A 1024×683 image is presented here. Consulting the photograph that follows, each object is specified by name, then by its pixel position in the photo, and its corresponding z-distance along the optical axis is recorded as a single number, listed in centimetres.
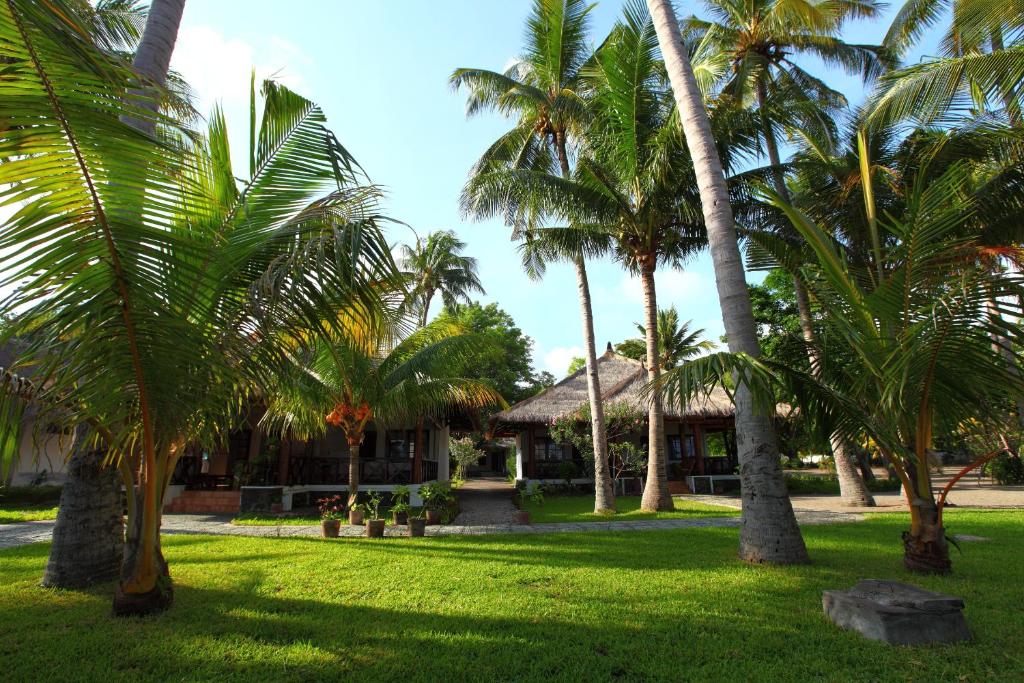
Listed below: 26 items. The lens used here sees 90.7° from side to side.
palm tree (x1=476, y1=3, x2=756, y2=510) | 909
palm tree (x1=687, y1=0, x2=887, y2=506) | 1193
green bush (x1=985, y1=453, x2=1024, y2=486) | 1781
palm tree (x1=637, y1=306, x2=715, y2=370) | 2812
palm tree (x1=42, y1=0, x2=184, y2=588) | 477
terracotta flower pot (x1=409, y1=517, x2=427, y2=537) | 866
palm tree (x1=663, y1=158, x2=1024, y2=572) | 416
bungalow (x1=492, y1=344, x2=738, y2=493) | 1772
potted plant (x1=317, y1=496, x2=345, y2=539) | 860
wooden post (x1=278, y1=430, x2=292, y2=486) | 1316
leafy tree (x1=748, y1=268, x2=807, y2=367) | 2403
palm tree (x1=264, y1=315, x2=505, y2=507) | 969
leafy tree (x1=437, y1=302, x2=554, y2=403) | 2836
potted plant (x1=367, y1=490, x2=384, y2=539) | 854
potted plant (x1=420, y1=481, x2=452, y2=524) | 1040
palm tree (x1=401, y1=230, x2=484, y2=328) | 2416
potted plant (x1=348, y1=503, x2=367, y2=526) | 1005
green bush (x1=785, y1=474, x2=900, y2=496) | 1770
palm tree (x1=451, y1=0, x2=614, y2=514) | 1167
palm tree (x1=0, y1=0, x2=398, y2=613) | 237
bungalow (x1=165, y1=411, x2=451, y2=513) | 1318
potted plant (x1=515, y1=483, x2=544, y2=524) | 1422
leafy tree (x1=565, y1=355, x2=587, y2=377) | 3828
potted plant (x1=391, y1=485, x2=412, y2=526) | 1016
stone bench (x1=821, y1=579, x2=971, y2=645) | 331
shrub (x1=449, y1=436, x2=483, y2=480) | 2212
